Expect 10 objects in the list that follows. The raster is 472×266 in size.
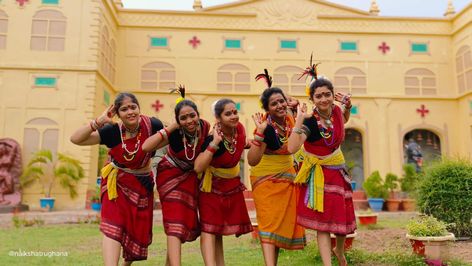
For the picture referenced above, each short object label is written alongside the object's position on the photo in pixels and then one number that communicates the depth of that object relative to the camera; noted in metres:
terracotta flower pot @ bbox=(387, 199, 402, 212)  12.63
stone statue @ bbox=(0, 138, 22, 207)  11.52
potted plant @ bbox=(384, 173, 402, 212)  12.65
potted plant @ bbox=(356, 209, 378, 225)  7.61
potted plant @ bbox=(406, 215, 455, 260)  3.95
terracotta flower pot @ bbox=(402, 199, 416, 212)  12.59
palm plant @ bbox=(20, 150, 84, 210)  11.60
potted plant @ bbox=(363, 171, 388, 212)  12.72
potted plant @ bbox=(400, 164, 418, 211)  13.17
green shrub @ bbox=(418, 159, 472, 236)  5.47
